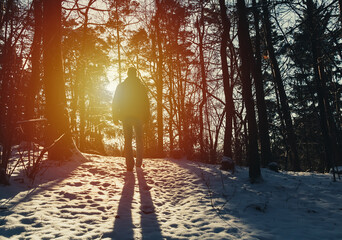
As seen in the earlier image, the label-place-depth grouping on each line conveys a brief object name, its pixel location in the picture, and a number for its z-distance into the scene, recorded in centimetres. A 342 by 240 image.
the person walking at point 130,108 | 571
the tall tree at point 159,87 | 1248
